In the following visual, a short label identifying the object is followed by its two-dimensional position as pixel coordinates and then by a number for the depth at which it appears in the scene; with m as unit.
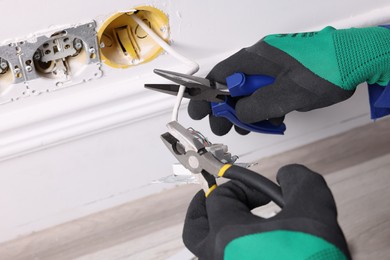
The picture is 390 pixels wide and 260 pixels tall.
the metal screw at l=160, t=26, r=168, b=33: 0.82
